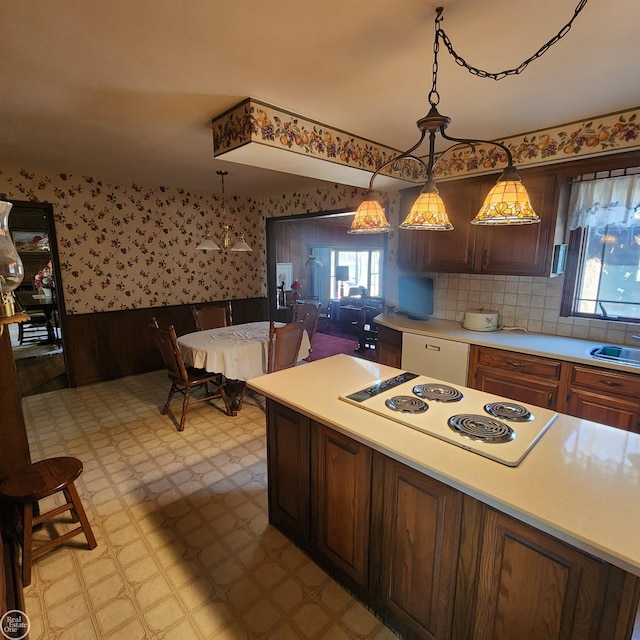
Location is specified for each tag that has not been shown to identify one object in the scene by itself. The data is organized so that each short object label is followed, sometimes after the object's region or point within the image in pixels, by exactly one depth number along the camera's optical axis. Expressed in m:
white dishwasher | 2.83
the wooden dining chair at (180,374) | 3.03
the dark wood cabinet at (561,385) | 2.12
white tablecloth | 3.10
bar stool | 1.59
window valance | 2.37
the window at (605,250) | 2.45
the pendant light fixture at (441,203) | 1.23
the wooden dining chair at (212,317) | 4.04
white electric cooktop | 1.20
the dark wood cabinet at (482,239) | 2.60
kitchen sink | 2.30
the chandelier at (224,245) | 3.67
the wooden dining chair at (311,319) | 3.73
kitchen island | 0.88
